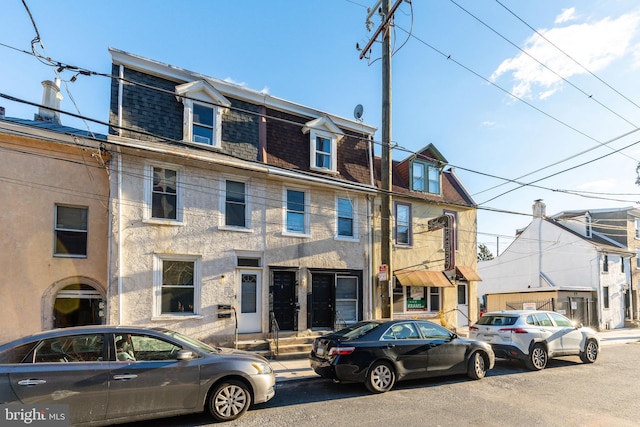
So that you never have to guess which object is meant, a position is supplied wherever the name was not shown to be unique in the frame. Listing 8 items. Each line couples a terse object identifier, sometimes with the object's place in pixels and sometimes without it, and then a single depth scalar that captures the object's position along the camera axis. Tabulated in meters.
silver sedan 4.88
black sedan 7.26
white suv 9.85
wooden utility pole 9.68
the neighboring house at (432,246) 15.03
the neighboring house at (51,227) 9.52
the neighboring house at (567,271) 21.98
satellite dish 15.41
